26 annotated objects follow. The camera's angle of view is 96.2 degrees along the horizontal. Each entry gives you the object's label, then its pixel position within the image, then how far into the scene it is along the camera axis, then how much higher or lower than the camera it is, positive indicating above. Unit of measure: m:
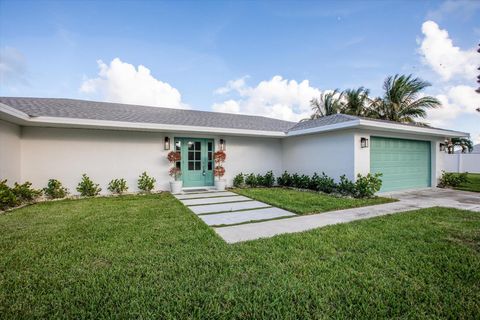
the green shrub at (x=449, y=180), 9.50 -0.85
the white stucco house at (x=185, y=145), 6.95 +0.58
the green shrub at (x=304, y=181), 9.06 -0.92
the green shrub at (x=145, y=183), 8.26 -0.91
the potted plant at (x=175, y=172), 8.30 -0.51
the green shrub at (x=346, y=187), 7.24 -0.91
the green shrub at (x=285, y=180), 10.16 -0.95
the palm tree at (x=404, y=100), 14.20 +4.13
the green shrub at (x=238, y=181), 9.79 -0.97
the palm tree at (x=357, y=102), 16.47 +4.58
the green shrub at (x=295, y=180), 9.63 -0.91
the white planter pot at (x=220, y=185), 9.00 -1.06
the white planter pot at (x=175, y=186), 8.28 -1.03
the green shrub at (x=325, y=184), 8.03 -0.91
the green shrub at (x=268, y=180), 10.20 -0.95
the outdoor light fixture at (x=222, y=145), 9.61 +0.66
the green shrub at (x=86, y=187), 7.45 -1.00
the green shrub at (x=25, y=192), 6.14 -1.01
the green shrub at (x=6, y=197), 5.34 -0.98
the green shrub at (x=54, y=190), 7.08 -1.03
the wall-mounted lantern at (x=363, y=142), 7.46 +0.64
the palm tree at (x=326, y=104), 18.61 +5.06
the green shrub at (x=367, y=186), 6.95 -0.83
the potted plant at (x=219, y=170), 9.02 -0.45
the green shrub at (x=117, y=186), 7.91 -0.99
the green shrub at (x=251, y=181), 9.97 -0.98
